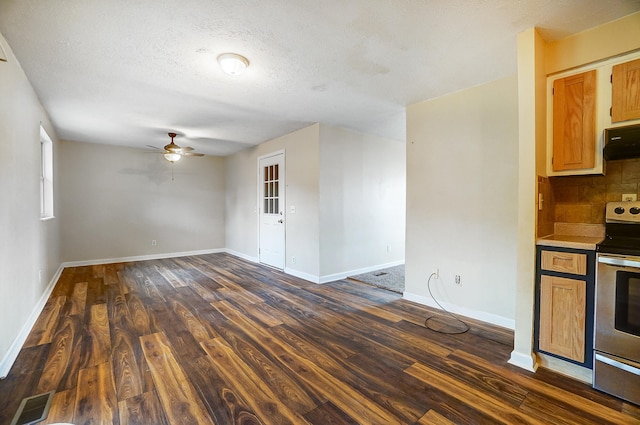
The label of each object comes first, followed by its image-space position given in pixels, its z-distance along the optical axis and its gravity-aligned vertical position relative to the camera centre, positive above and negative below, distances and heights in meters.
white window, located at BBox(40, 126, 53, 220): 4.32 +0.50
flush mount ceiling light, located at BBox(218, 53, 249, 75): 2.46 +1.31
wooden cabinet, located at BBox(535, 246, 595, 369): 1.95 -0.68
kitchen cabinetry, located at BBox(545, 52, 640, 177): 2.04 +0.77
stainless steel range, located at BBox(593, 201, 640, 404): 1.76 -0.72
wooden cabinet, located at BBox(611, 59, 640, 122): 2.00 +0.86
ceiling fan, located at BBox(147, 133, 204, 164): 4.87 +1.02
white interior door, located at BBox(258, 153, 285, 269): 5.33 -0.02
